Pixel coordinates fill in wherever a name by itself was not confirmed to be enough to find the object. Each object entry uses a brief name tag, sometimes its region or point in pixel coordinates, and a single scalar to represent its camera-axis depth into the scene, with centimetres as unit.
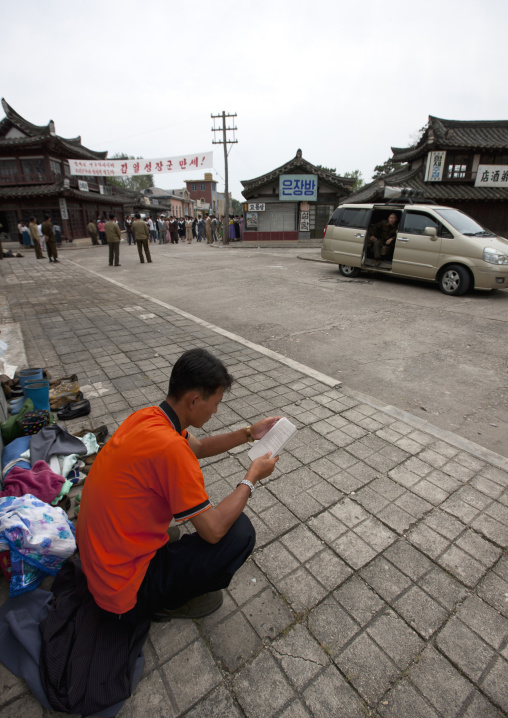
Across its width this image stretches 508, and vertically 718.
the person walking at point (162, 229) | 2728
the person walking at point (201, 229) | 2956
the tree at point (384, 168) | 4285
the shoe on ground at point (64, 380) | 428
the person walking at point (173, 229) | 2667
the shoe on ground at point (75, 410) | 371
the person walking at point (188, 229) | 2853
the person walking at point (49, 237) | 1516
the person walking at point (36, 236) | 1649
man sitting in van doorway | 1039
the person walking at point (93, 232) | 2452
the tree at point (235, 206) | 9721
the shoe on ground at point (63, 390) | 401
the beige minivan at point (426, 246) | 834
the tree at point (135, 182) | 6297
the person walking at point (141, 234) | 1448
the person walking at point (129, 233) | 2505
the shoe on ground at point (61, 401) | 387
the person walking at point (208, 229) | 2689
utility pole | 2478
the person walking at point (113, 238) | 1400
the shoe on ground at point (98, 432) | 337
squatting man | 153
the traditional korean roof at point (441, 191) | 1942
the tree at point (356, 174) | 6210
